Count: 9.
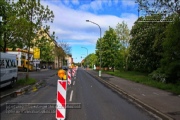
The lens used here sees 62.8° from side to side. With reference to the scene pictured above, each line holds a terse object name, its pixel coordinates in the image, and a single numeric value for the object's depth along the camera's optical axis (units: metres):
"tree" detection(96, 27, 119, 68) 32.43
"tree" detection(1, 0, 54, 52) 11.82
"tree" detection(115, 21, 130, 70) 33.73
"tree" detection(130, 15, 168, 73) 19.59
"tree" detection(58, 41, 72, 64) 56.53
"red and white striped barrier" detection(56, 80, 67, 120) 4.44
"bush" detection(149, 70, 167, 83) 13.12
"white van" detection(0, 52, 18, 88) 8.67
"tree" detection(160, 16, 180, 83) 10.79
